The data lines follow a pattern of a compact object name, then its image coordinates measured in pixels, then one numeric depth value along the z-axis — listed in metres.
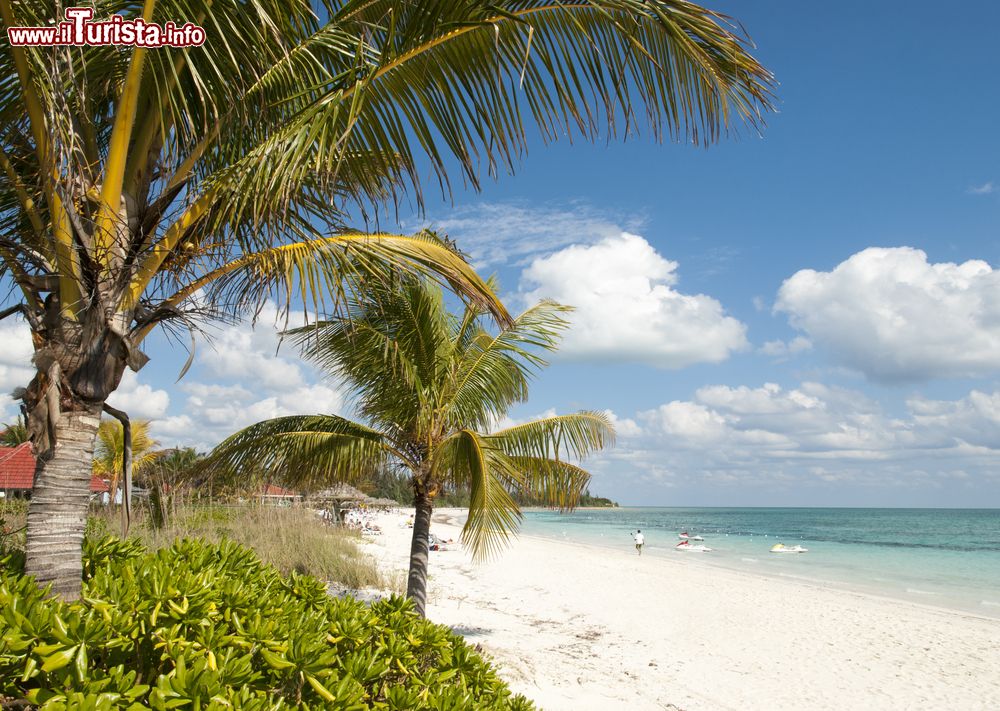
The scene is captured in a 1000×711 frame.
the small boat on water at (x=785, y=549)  37.45
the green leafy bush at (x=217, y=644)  2.09
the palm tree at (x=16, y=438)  22.62
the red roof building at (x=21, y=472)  18.64
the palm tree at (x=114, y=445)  18.20
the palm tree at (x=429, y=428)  7.91
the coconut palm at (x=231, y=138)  3.07
